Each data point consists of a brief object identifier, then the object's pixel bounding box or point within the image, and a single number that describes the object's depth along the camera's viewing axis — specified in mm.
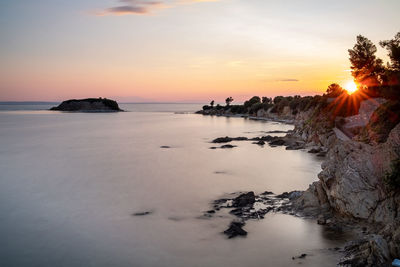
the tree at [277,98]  151762
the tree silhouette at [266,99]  171650
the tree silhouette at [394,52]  27328
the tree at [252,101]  162000
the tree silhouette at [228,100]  194250
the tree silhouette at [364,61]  43719
